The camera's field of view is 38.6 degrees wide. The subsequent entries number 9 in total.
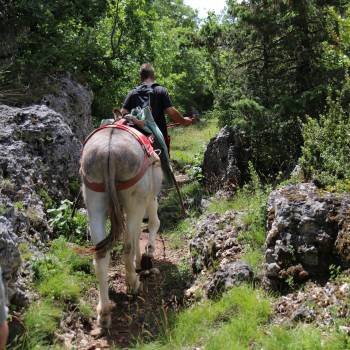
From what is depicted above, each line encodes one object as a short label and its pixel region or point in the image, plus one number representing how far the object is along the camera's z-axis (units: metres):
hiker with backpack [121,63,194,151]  7.78
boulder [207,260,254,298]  5.61
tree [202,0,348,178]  9.00
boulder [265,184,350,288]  5.23
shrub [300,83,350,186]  6.23
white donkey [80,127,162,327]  5.51
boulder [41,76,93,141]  9.72
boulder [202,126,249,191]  9.91
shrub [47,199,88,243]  7.32
